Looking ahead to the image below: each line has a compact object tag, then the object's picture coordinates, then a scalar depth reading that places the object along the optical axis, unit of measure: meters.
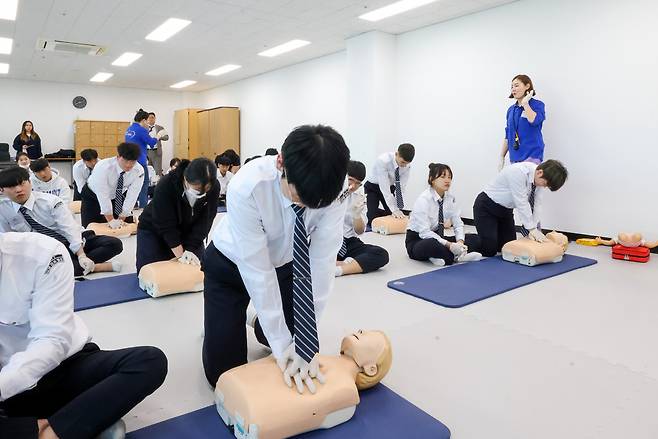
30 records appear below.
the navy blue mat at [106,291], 2.79
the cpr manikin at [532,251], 3.69
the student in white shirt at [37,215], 2.69
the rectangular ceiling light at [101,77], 10.15
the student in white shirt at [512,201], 3.60
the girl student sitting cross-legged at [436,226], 3.68
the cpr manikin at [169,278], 2.88
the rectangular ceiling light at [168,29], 6.16
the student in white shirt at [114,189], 4.07
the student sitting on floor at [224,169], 6.17
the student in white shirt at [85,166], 5.07
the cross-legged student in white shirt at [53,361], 1.30
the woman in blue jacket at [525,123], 4.62
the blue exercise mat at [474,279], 2.95
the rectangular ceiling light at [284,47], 7.25
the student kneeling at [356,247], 3.38
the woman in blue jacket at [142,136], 6.38
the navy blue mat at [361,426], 1.50
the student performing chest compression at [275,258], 1.48
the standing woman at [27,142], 9.67
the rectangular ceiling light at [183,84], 11.21
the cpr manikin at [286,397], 1.40
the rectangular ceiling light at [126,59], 8.12
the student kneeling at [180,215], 2.71
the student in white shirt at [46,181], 4.20
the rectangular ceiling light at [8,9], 5.33
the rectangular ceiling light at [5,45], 7.02
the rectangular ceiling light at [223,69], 9.21
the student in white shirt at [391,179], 5.03
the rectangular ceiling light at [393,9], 5.33
